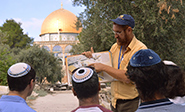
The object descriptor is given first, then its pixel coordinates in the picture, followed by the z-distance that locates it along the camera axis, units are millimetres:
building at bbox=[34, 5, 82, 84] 58000
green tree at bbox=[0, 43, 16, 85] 12336
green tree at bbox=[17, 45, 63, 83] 23906
